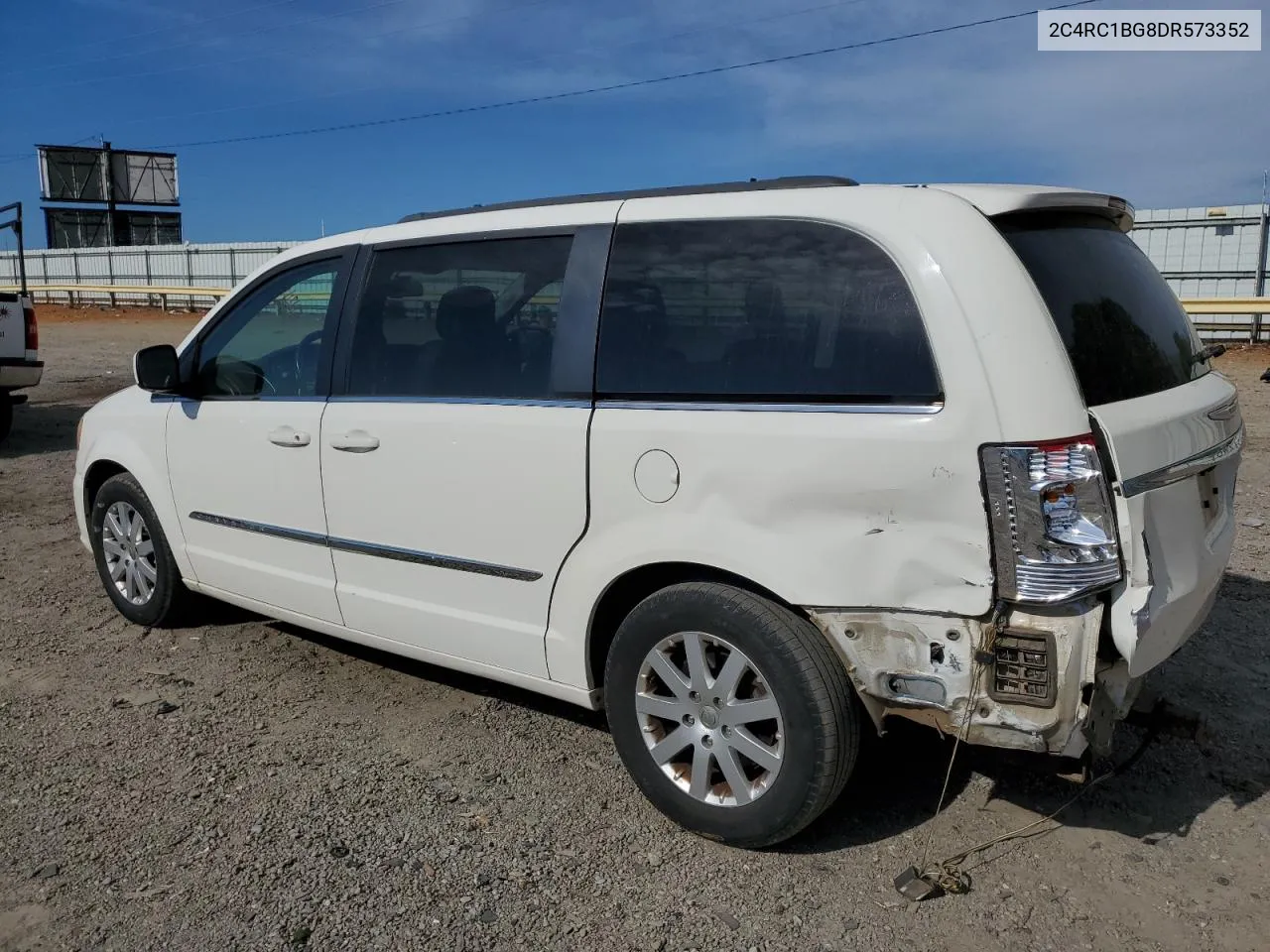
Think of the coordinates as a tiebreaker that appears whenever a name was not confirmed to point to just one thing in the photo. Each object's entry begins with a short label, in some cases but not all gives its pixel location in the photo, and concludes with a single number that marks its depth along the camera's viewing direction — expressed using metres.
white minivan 2.66
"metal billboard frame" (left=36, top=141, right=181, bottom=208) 49.78
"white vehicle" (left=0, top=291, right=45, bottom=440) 10.34
